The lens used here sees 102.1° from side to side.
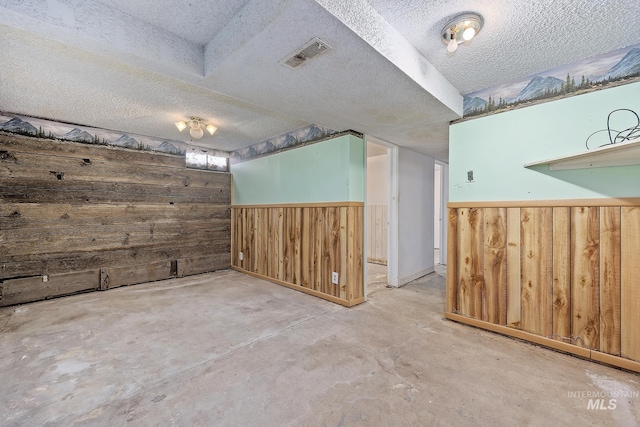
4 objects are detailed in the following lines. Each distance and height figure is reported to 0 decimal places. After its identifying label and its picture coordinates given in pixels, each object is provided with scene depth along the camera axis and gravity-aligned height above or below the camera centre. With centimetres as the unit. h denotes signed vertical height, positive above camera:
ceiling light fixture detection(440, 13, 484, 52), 155 +116
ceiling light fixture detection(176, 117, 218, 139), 316 +111
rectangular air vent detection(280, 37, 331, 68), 150 +100
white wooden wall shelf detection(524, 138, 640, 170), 141 +37
